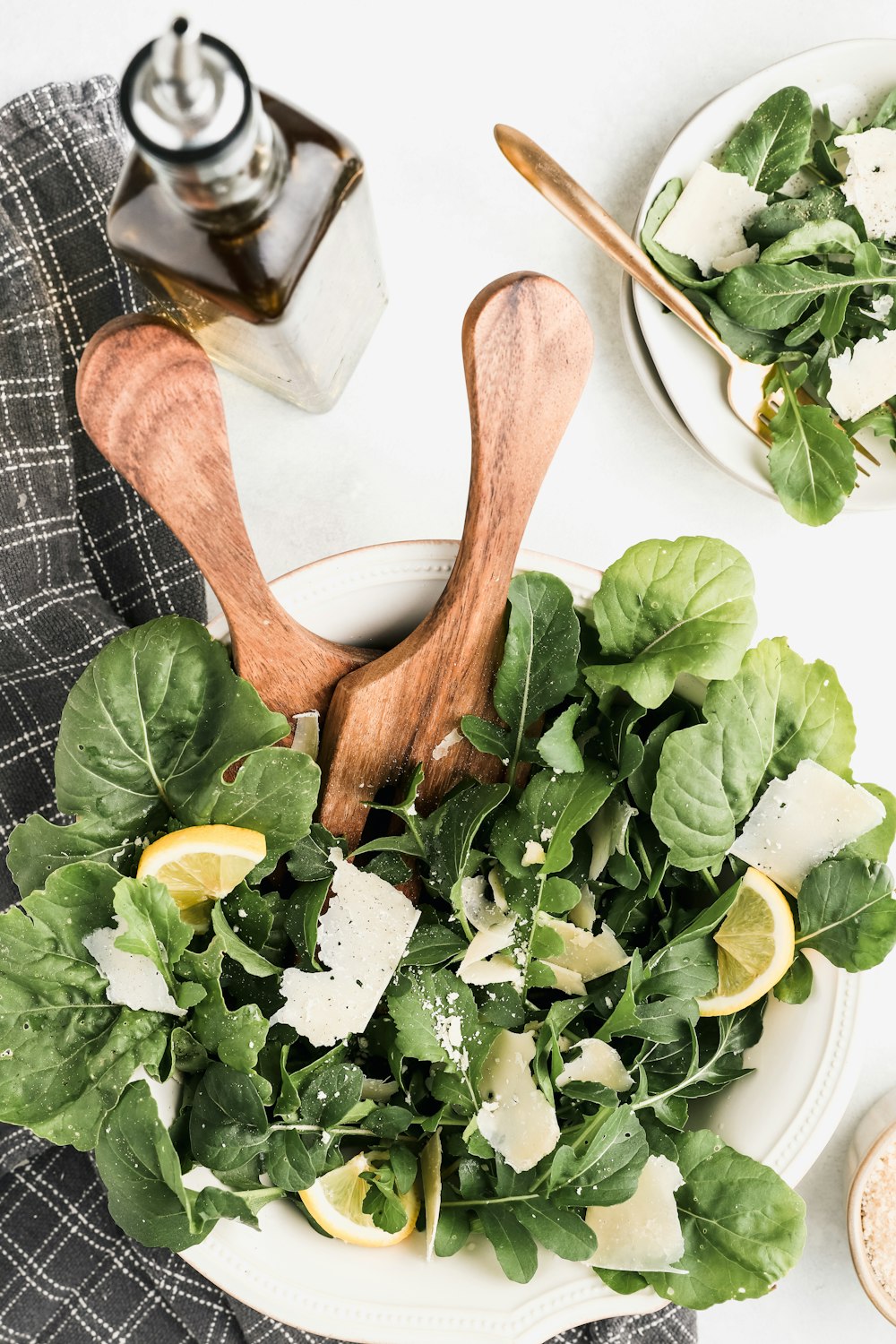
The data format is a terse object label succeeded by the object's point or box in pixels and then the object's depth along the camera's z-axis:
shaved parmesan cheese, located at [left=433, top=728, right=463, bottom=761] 0.81
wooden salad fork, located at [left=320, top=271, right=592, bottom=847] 0.71
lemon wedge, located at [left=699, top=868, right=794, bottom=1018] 0.77
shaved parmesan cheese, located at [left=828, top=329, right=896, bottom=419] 0.90
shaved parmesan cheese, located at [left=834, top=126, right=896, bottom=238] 0.89
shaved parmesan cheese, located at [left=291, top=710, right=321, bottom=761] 0.80
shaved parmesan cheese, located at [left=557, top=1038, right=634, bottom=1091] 0.78
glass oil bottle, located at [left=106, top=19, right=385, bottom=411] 0.55
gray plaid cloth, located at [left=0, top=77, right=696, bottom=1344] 0.90
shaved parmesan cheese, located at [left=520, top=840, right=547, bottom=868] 0.76
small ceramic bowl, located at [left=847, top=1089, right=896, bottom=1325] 1.00
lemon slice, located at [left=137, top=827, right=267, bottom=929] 0.71
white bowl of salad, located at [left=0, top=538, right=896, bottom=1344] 0.72
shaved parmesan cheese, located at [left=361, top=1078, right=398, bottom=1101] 0.80
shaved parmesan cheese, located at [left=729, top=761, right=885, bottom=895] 0.77
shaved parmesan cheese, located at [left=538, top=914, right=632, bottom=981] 0.78
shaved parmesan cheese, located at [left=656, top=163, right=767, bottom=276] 0.89
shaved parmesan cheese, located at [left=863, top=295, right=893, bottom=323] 0.92
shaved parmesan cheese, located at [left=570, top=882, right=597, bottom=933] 0.79
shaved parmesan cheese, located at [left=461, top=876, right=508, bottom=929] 0.78
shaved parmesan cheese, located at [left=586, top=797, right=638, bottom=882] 0.79
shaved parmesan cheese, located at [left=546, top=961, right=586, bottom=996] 0.79
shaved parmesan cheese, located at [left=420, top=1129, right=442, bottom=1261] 0.78
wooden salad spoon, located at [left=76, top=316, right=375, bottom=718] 0.65
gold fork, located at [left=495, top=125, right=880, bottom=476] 0.86
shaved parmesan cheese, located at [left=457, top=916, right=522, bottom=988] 0.75
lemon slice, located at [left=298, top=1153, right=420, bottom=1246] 0.76
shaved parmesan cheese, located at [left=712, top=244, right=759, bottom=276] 0.91
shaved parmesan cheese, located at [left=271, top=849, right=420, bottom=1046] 0.74
